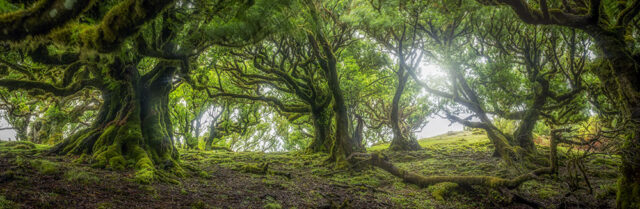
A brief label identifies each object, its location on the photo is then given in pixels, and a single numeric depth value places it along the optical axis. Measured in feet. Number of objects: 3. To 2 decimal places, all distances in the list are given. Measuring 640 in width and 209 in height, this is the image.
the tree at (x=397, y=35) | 30.48
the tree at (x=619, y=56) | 16.08
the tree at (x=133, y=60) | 11.26
